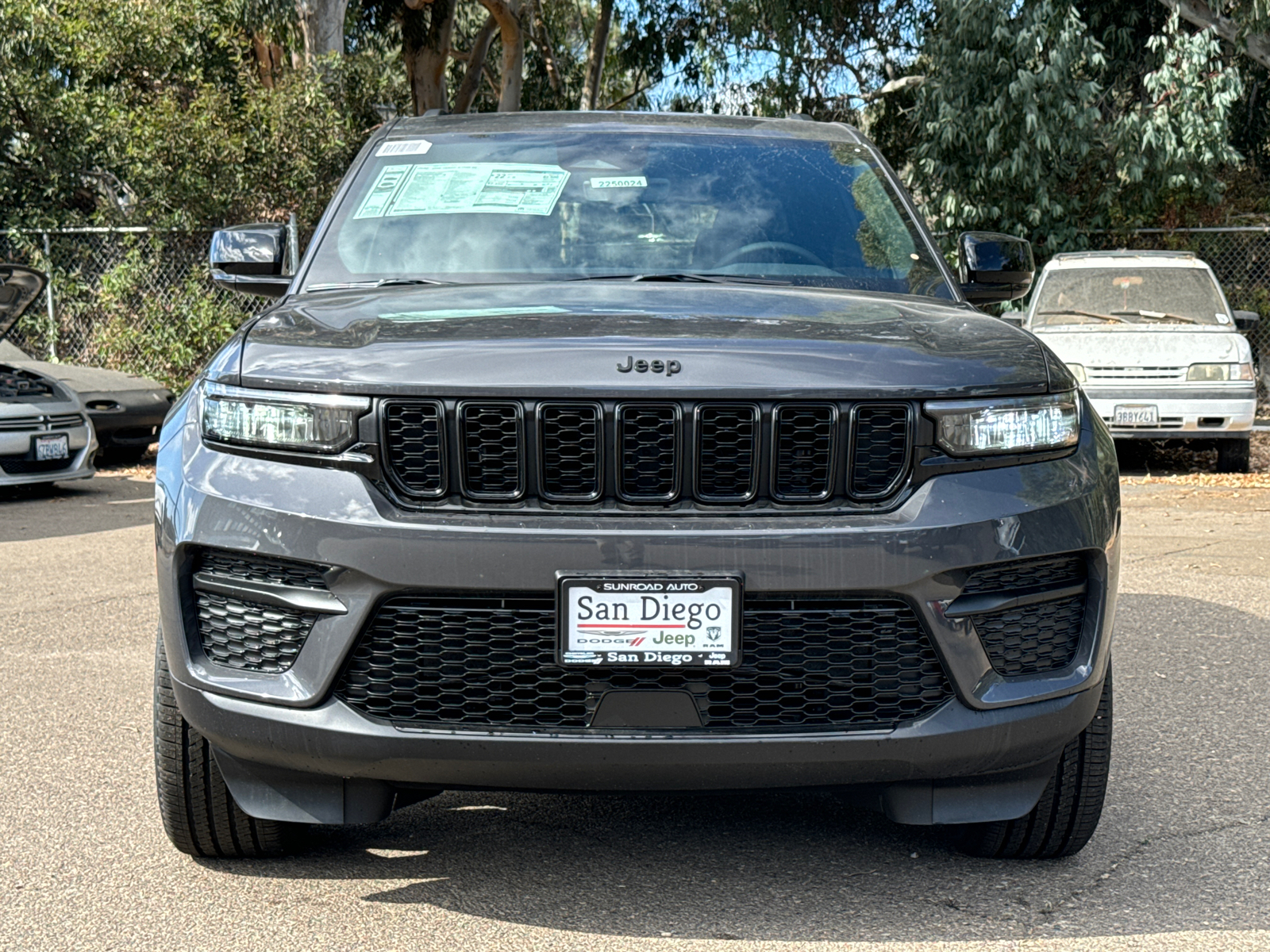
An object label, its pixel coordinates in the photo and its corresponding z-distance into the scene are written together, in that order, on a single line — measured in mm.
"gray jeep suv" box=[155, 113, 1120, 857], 2771
